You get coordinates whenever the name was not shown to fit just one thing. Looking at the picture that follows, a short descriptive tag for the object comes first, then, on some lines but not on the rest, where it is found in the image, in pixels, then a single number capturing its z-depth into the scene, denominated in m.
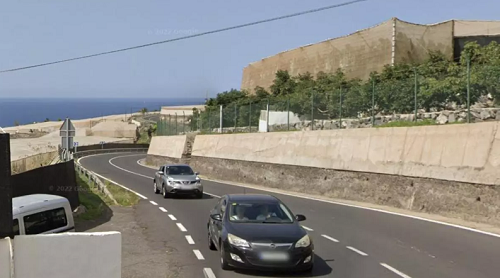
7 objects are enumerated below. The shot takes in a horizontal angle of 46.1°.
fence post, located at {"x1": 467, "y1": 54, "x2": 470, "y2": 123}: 21.11
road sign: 25.23
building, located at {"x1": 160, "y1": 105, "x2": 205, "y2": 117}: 124.44
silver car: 27.09
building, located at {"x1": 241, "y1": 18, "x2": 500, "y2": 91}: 48.38
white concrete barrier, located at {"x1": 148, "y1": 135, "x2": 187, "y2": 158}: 56.73
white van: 11.55
